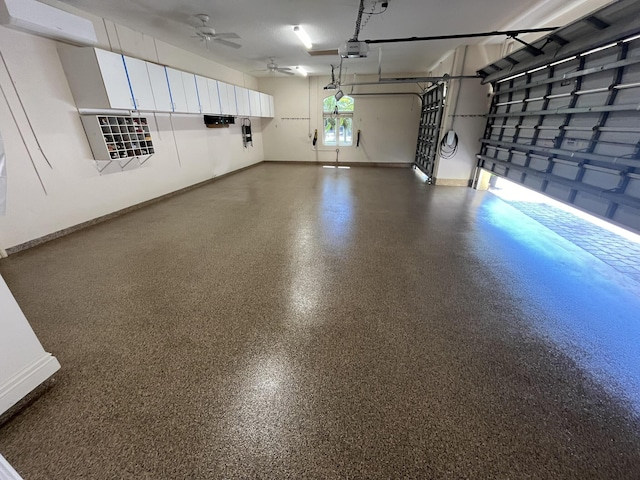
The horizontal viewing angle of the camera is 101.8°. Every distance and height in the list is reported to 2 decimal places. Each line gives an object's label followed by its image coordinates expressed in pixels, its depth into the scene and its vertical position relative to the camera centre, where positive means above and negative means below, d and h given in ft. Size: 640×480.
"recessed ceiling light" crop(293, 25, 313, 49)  14.24 +4.81
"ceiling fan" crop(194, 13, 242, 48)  12.50 +4.65
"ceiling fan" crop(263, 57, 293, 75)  21.15 +4.53
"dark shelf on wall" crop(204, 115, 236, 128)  20.80 +0.32
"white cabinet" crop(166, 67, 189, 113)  15.21 +1.92
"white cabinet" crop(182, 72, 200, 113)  16.44 +1.98
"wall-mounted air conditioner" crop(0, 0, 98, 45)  8.73 +3.49
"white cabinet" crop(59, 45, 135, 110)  10.91 +1.97
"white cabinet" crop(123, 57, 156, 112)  12.56 +1.91
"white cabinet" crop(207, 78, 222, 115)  18.97 +2.00
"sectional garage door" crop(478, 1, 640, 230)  8.09 +0.39
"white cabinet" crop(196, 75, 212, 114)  17.74 +1.99
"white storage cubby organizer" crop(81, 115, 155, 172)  12.08 -0.55
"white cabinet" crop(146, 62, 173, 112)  13.88 +1.95
